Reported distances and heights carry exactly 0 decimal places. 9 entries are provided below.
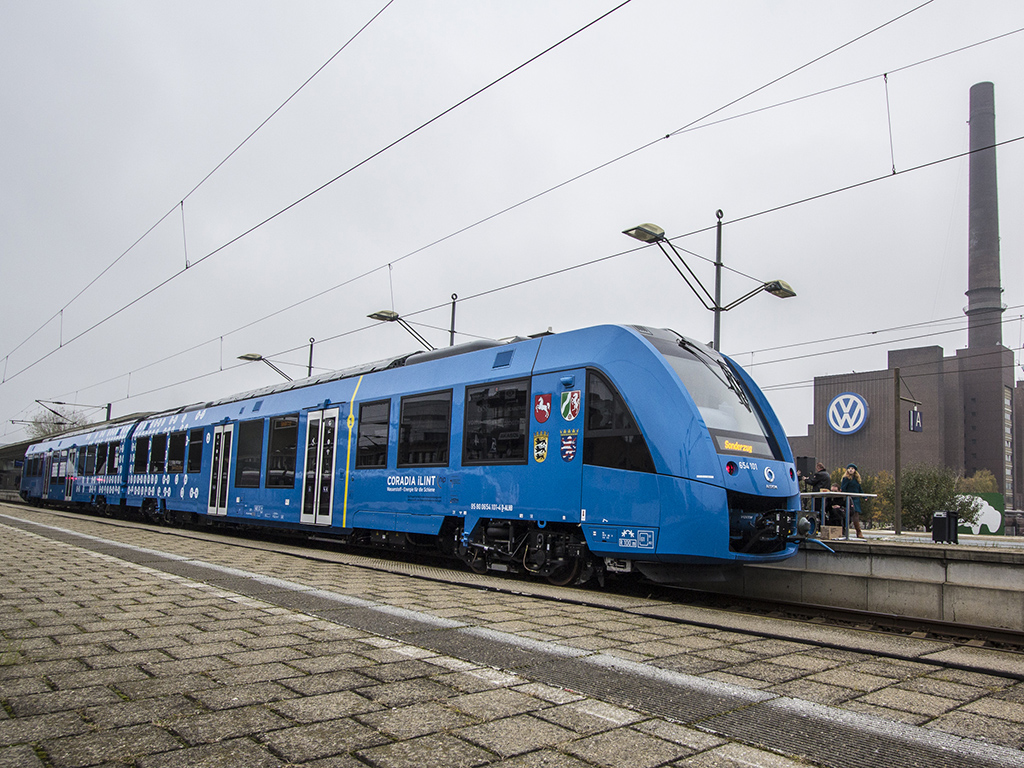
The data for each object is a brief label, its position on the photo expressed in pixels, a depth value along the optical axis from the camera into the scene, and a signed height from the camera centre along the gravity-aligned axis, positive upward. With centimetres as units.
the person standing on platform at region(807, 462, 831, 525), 1245 -8
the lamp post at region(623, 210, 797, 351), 1234 +355
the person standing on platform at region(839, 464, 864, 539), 1377 -8
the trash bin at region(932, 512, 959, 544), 1280 -78
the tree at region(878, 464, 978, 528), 4597 -83
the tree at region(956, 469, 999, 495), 7195 +1
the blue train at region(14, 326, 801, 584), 729 +8
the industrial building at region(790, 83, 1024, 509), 7150 +914
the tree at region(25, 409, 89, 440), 6472 +184
